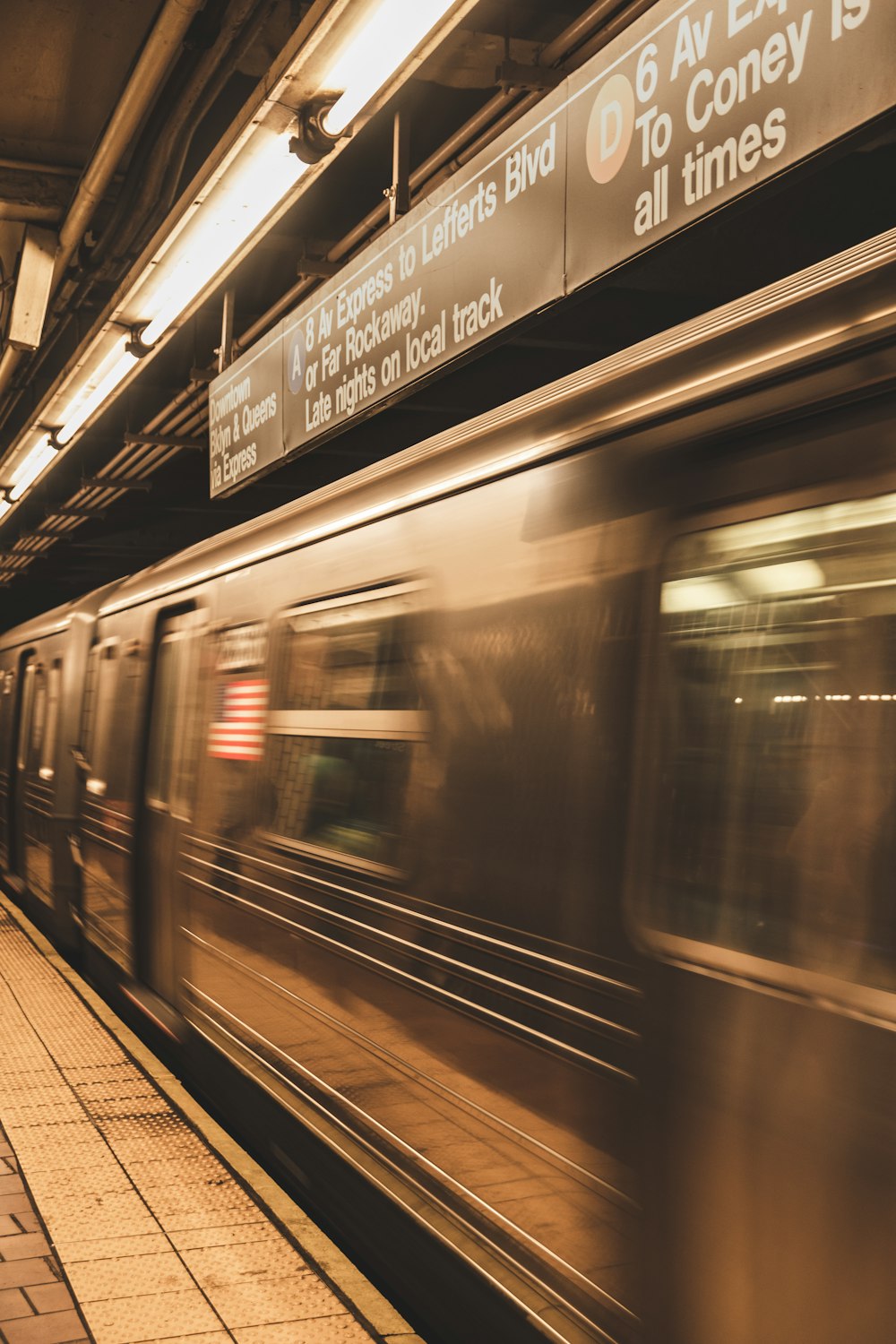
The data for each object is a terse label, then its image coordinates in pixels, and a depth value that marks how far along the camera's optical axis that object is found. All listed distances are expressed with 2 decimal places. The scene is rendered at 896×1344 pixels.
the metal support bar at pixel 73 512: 12.89
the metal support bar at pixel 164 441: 9.30
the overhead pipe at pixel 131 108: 4.03
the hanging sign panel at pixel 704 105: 2.38
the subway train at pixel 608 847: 1.97
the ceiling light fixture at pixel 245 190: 3.07
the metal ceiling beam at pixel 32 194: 6.18
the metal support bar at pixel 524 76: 4.13
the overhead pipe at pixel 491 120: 3.87
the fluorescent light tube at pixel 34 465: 7.96
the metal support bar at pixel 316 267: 5.72
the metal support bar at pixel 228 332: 6.15
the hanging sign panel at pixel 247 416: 5.21
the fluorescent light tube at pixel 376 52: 2.93
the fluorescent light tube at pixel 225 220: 3.80
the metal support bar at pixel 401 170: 4.38
